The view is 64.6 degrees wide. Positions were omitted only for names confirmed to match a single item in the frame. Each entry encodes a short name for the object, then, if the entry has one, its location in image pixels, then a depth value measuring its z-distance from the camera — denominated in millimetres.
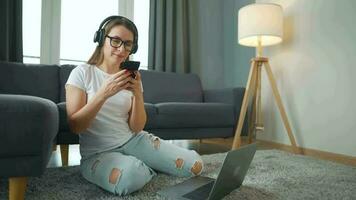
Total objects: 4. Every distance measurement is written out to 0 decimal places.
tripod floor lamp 2096
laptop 887
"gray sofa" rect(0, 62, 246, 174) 1928
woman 1018
